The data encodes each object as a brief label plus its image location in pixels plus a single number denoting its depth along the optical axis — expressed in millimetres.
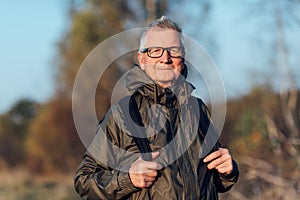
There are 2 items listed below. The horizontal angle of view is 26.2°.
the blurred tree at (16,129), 28875
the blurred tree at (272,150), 10102
